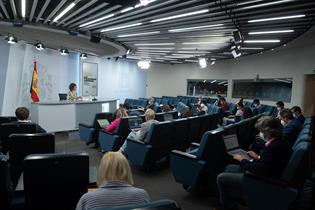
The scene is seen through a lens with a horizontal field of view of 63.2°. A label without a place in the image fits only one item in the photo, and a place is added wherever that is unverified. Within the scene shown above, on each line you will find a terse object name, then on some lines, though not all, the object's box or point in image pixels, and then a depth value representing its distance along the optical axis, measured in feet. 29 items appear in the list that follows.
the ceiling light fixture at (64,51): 33.53
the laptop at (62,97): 29.26
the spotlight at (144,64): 43.11
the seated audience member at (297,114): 15.14
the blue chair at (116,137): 16.75
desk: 23.43
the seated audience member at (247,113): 18.57
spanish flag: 28.27
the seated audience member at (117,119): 17.52
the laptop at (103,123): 19.50
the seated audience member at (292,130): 13.76
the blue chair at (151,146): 13.84
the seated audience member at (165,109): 21.75
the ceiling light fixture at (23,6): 16.96
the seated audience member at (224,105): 31.22
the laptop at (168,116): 20.52
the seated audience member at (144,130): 14.73
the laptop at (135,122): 17.99
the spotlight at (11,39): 25.77
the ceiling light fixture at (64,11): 17.02
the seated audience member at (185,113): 18.96
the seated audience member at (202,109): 27.12
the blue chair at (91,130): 19.45
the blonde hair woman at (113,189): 4.89
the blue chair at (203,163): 10.79
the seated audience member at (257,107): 27.98
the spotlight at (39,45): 28.60
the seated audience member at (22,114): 13.18
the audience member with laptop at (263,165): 8.36
